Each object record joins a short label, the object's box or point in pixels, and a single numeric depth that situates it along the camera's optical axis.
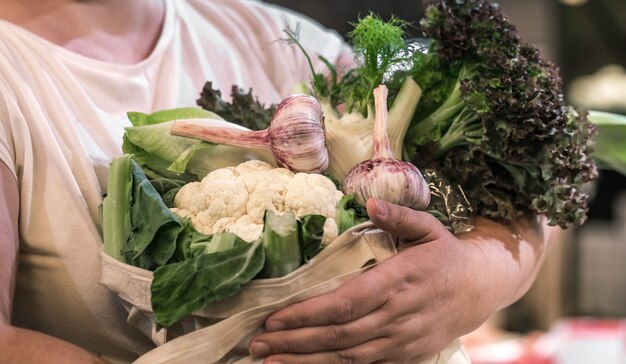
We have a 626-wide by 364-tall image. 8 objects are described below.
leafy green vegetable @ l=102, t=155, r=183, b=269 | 1.14
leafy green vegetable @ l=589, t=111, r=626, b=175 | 1.71
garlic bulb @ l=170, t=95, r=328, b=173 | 1.23
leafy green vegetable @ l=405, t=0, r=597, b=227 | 1.38
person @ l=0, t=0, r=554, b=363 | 1.14
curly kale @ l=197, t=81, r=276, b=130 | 1.54
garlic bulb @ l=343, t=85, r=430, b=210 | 1.19
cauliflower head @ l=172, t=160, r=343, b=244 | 1.16
